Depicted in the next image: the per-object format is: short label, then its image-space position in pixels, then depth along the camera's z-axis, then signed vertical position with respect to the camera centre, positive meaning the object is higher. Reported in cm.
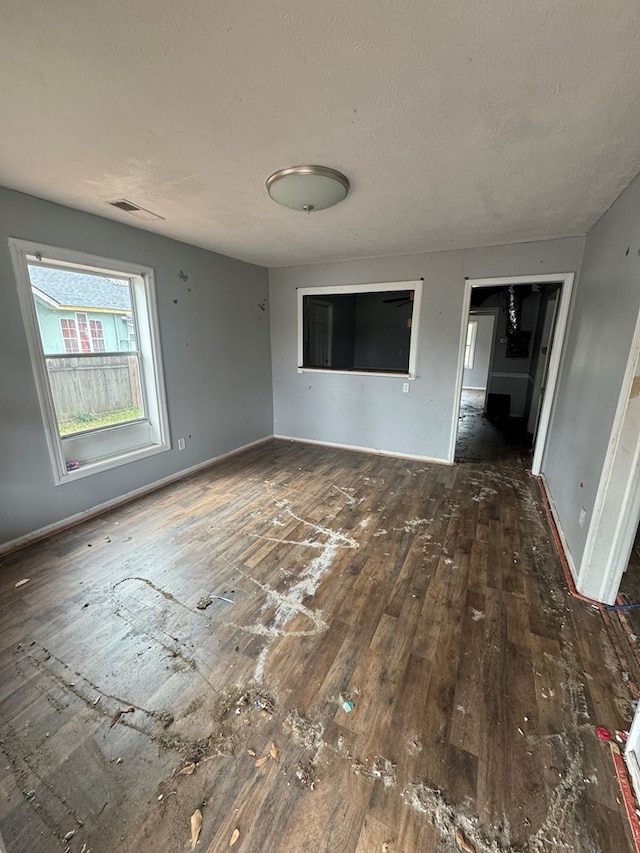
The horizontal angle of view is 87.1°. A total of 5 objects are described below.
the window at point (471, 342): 943 +17
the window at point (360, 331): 613 +34
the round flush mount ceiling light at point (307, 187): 190 +93
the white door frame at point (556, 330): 329 +23
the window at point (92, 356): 250 -10
